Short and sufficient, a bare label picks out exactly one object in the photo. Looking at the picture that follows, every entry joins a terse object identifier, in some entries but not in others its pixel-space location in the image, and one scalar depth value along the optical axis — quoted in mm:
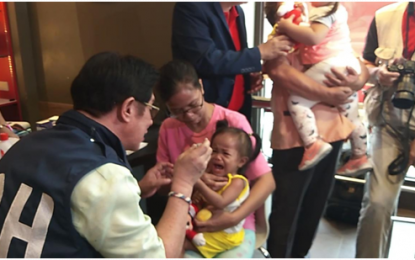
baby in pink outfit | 1438
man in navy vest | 724
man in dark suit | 1482
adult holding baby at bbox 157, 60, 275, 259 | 1308
